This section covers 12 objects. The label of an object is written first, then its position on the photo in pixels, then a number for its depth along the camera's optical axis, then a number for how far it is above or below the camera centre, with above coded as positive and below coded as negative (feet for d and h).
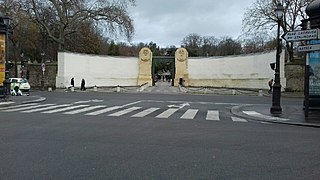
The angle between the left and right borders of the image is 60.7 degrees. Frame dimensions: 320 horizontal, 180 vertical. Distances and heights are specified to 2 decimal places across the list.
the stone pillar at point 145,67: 149.72 +8.13
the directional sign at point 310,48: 40.10 +5.15
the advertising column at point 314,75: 45.37 +1.20
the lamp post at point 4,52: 57.93 +6.44
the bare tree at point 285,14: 113.92 +29.31
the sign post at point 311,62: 40.13 +3.32
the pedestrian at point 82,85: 115.99 -1.64
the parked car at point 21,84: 94.56 -0.86
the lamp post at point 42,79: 116.64 +3.23
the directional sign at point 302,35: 39.48 +7.03
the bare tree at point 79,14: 121.69 +30.45
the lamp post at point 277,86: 44.96 -0.63
